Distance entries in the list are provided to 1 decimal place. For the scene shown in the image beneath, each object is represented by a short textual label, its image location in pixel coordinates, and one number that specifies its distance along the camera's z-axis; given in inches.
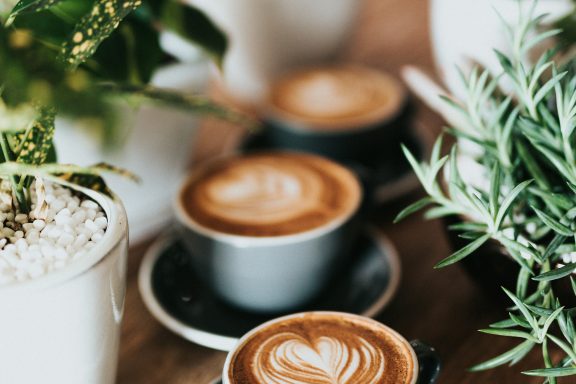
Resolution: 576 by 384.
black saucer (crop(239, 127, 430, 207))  31.6
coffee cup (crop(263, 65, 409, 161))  32.6
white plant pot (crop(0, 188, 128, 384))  16.0
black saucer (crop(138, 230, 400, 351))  24.2
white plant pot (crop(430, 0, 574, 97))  27.2
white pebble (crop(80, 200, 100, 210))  19.0
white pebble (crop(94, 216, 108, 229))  18.2
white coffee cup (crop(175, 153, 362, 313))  23.7
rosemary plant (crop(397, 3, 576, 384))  18.3
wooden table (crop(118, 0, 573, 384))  22.9
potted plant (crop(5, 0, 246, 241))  23.2
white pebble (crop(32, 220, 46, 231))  18.2
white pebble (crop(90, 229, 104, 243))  17.7
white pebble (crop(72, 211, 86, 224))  18.4
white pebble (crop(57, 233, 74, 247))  17.5
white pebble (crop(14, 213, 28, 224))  18.6
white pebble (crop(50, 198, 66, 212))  18.7
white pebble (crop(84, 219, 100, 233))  18.1
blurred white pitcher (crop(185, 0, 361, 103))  35.2
